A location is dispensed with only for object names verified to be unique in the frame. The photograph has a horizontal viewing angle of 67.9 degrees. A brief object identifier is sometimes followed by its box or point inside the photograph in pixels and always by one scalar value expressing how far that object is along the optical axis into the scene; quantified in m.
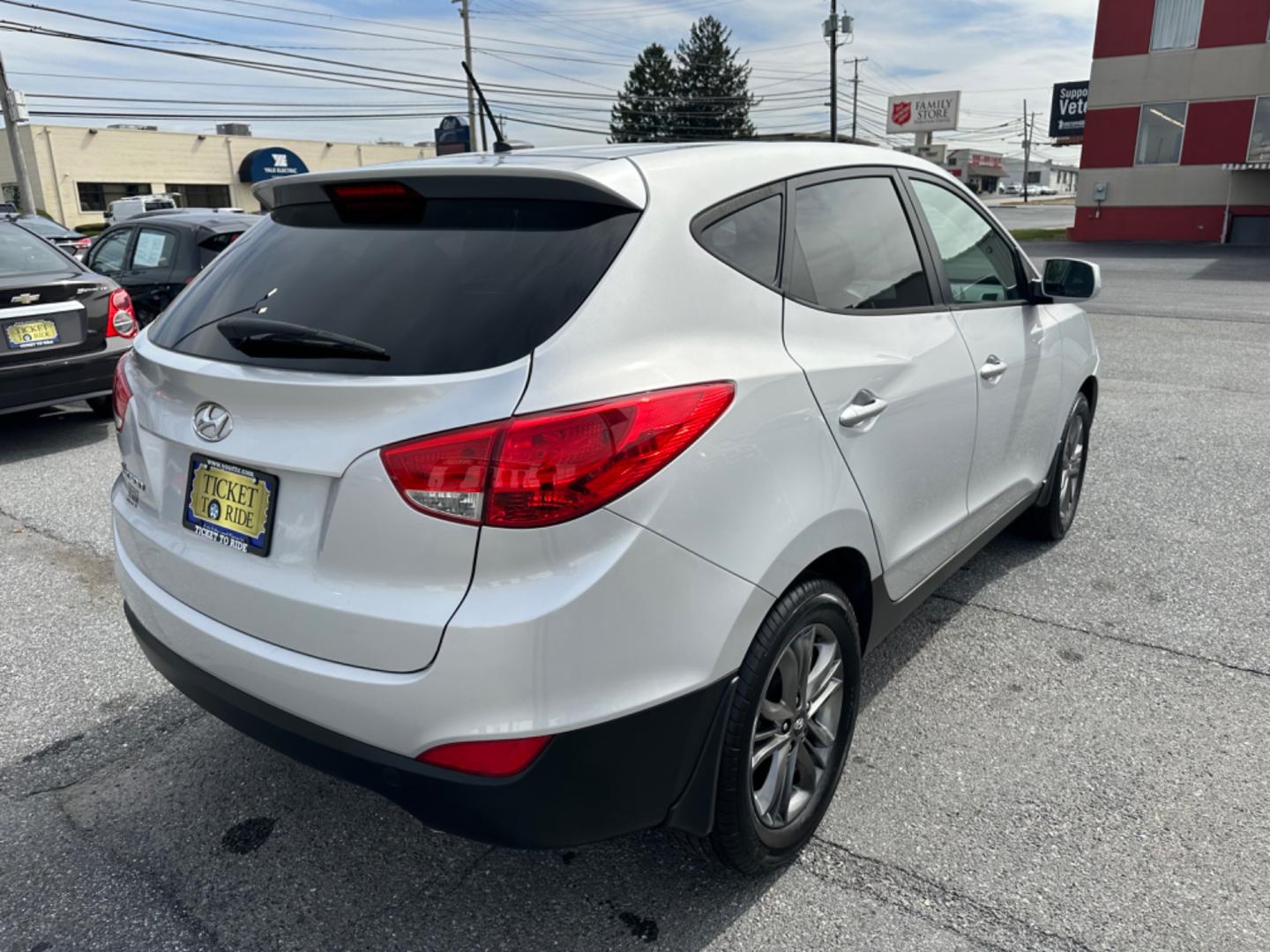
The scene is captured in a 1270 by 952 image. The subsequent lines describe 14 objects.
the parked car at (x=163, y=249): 8.45
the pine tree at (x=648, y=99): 62.09
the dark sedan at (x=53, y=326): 6.09
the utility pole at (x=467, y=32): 41.71
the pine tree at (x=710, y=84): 62.53
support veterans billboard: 54.66
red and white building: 27.72
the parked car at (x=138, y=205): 26.95
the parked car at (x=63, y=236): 16.03
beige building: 46.78
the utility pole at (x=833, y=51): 39.23
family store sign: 56.38
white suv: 1.75
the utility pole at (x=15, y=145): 26.27
